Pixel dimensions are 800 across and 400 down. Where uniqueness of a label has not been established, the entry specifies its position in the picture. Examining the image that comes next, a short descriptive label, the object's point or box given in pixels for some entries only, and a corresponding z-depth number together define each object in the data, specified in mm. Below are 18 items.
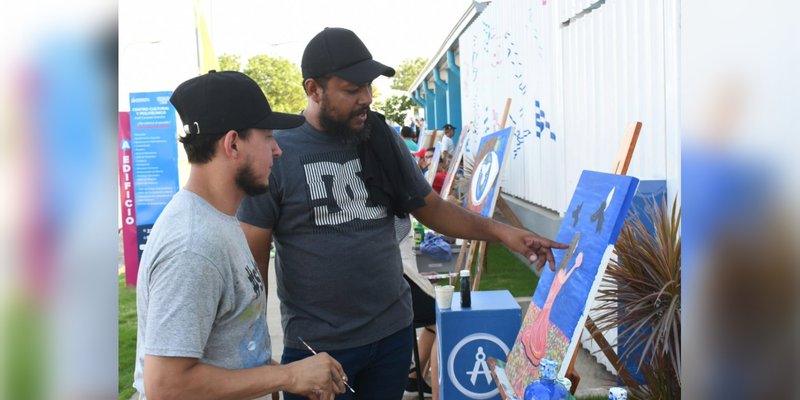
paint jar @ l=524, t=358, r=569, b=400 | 1957
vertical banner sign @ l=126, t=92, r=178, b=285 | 7078
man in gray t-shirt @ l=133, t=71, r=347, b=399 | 1465
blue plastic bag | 7434
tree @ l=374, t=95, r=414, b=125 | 50812
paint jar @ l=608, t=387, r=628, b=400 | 1744
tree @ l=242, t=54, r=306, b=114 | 65812
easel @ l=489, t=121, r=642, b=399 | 2565
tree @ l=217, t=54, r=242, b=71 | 70869
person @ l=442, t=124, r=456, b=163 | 12988
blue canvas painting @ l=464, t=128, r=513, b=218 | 5406
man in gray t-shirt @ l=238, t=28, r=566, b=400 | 2391
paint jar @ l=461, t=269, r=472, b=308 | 3449
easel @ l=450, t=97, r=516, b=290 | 5144
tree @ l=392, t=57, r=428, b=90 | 117562
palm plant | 2965
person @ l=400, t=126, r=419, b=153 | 16953
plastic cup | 3434
